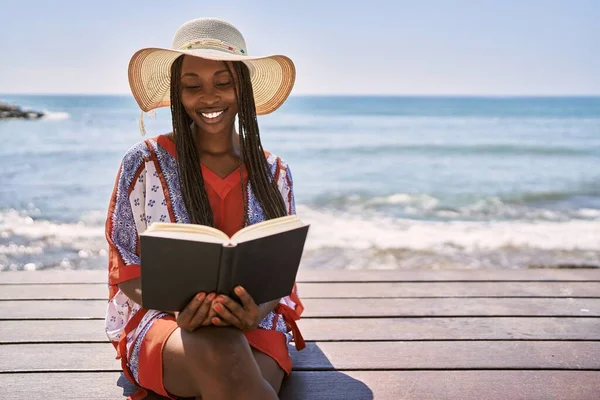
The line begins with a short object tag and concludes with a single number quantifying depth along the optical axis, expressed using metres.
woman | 1.80
